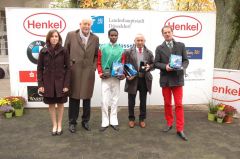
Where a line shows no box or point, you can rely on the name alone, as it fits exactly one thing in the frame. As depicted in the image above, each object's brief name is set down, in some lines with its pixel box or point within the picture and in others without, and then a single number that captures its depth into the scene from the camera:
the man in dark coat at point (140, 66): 5.04
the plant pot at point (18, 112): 6.08
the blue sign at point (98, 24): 6.27
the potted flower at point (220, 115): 5.71
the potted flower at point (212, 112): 5.91
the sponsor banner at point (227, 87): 6.10
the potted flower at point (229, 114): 5.75
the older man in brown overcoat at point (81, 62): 4.93
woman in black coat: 4.66
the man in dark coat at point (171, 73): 4.71
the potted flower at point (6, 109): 5.95
